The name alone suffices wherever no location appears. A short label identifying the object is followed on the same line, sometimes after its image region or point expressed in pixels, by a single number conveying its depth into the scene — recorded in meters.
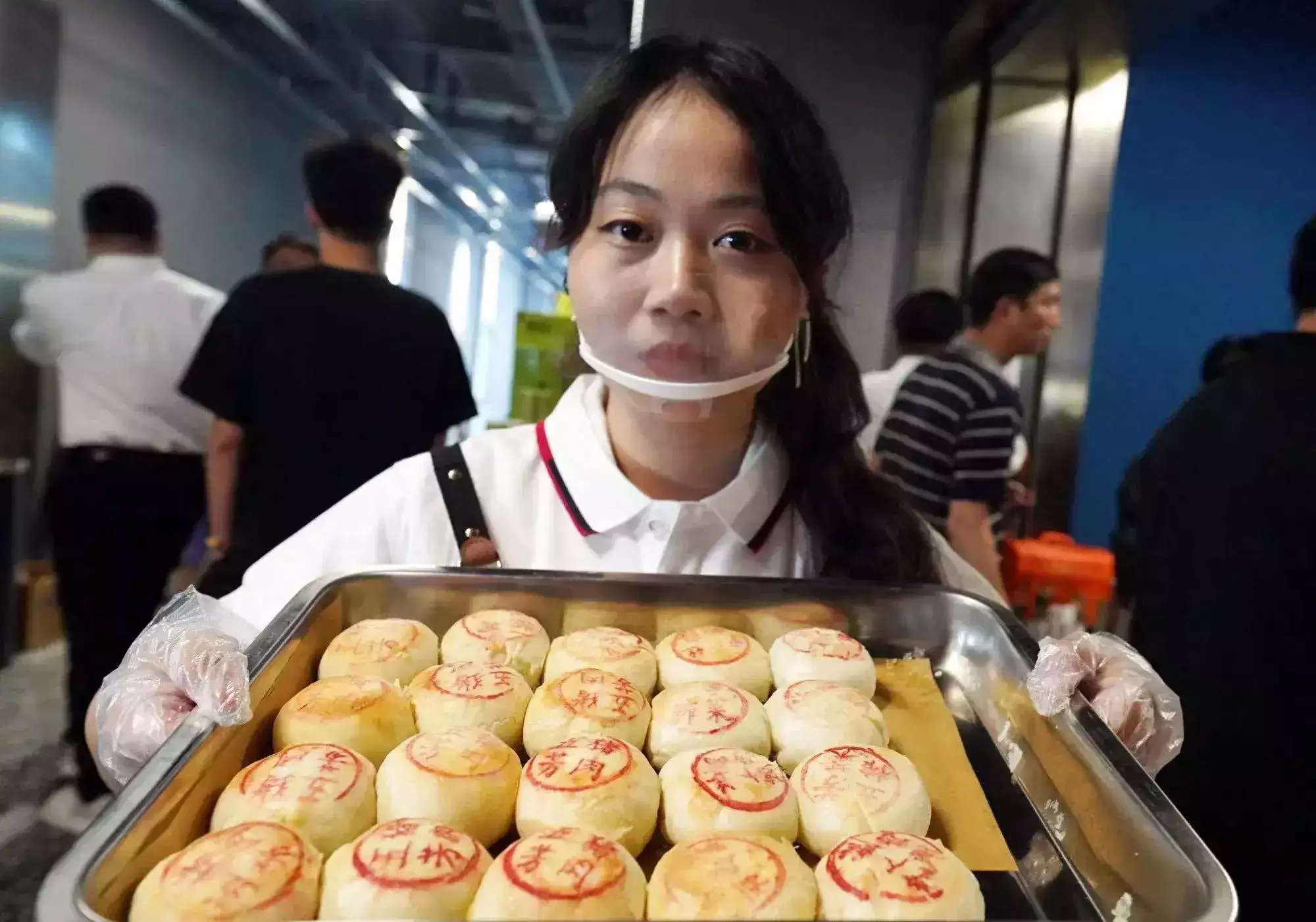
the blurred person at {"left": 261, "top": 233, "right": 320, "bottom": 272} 3.01
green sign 2.53
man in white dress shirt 2.30
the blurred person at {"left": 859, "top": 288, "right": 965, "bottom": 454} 2.56
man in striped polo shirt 2.04
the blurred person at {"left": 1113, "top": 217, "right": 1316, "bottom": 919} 1.28
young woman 0.87
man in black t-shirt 1.85
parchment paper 0.70
